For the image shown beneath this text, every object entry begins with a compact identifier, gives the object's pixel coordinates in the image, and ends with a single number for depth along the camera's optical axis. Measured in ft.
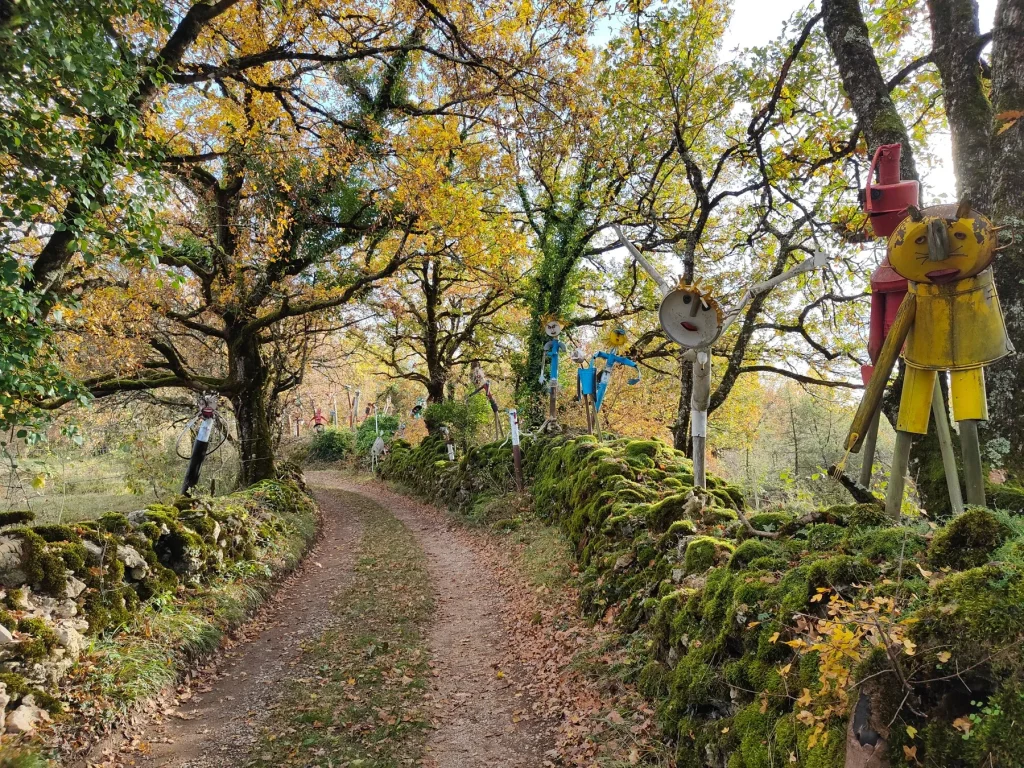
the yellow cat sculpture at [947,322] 8.69
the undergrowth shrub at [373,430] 85.30
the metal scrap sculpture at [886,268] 10.09
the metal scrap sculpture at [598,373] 27.45
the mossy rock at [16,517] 15.14
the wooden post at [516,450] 34.83
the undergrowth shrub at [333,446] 94.58
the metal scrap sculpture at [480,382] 46.57
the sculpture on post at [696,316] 14.42
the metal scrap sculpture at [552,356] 34.68
